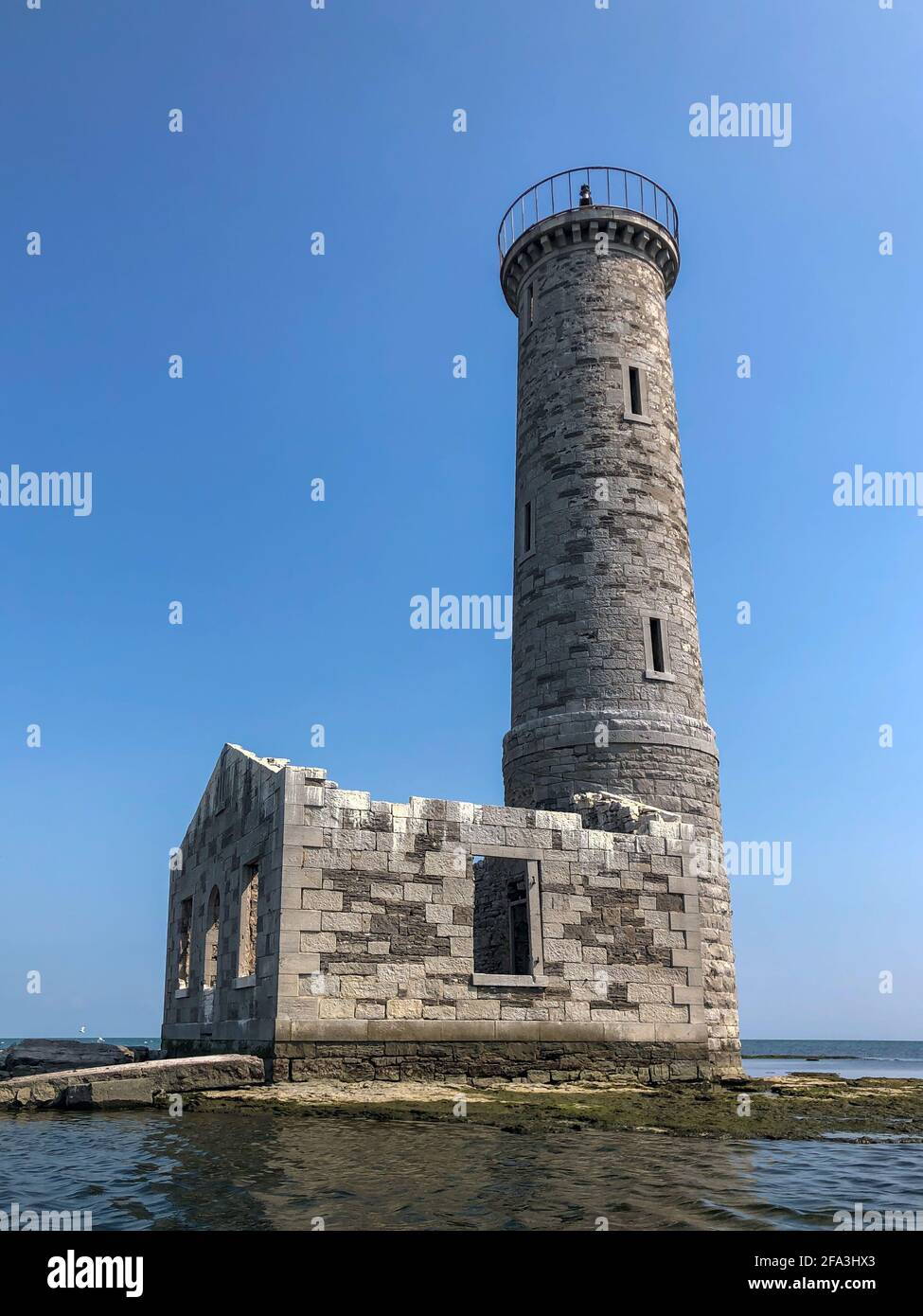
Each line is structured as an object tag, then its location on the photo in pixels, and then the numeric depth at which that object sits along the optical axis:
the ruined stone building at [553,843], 13.51
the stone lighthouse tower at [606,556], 18.66
